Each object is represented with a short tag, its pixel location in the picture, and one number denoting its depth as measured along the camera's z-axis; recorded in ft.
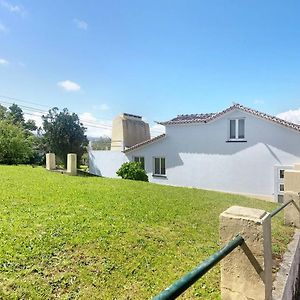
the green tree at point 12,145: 75.20
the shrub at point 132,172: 59.82
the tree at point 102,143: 103.42
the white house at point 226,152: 51.84
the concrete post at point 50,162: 61.35
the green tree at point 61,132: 100.37
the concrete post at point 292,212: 20.12
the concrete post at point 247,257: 7.63
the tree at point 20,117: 140.46
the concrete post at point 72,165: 54.46
